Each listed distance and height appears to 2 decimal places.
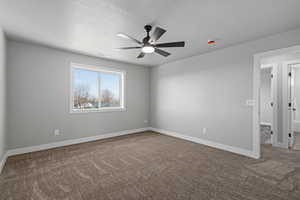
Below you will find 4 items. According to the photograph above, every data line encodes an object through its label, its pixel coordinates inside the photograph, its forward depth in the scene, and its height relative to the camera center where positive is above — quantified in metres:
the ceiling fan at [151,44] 2.33 +0.99
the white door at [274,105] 3.86 -0.10
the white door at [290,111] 3.70 -0.25
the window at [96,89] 4.13 +0.38
